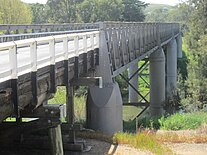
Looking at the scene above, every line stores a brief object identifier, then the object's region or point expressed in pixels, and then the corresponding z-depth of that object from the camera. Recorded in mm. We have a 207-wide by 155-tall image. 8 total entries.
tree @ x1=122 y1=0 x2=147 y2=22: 75312
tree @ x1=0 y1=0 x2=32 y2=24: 47188
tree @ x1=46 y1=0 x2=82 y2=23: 77438
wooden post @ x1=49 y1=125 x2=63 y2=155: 10641
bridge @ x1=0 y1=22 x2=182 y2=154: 8672
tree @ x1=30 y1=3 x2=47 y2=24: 87250
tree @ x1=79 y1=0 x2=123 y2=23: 72062
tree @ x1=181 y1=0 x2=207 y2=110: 32988
